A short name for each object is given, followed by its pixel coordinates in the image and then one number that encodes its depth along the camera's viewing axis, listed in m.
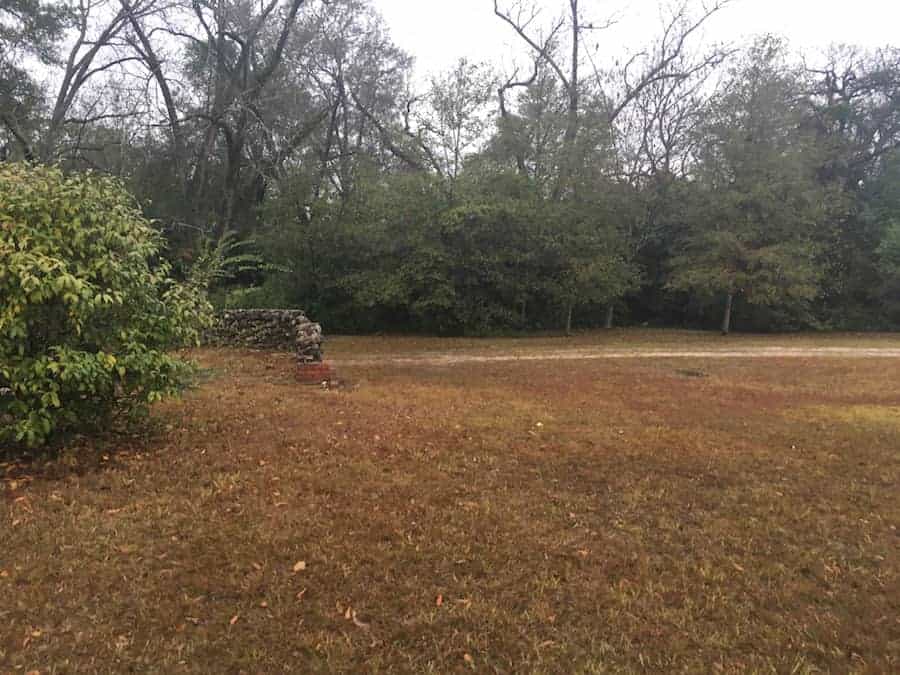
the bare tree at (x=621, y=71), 21.55
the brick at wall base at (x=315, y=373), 8.55
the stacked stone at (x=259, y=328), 12.06
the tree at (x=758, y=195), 19.17
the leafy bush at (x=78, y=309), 3.92
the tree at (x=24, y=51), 15.53
